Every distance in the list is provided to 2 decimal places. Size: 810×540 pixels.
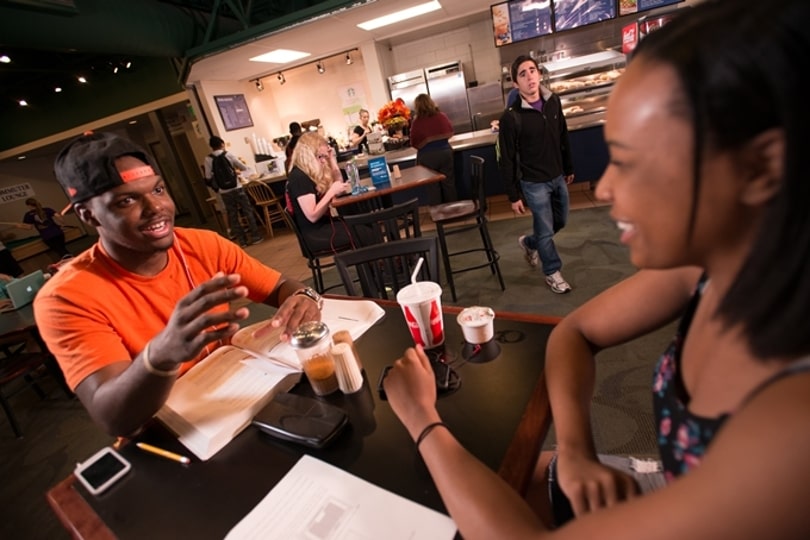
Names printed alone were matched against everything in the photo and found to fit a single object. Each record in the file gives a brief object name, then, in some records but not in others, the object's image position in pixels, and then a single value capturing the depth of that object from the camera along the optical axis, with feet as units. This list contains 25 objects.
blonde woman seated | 10.22
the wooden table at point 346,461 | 2.44
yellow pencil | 2.89
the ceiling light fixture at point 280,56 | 20.67
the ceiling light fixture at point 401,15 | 18.07
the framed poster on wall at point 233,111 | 23.03
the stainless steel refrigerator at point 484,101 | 23.43
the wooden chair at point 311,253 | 10.61
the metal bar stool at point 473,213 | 9.97
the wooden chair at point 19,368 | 9.00
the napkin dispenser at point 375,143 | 19.62
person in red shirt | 13.87
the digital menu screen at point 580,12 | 19.10
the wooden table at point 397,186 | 10.52
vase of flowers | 15.37
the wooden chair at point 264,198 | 21.30
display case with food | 18.08
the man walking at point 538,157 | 9.15
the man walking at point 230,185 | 19.54
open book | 3.05
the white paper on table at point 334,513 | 2.13
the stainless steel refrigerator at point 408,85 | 24.44
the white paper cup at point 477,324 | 3.39
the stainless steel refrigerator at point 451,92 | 24.03
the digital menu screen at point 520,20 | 19.85
